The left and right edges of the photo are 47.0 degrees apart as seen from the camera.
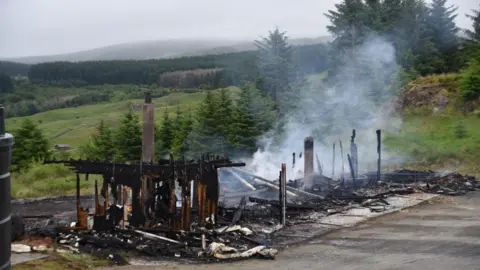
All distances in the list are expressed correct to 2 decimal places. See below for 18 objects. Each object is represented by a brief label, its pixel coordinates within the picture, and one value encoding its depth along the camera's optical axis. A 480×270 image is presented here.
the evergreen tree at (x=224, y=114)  37.16
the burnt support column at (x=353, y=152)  26.00
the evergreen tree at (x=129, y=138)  37.72
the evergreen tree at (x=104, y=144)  40.97
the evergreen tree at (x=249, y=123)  35.78
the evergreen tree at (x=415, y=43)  48.16
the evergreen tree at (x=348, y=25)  46.19
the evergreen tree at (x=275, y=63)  45.12
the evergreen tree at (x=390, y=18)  48.56
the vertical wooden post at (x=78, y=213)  15.65
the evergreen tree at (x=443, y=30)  50.19
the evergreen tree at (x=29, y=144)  40.34
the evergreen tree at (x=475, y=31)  51.03
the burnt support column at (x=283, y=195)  17.56
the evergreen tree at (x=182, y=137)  38.31
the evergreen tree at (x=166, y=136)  40.34
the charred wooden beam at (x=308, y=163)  24.75
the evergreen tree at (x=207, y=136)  36.88
